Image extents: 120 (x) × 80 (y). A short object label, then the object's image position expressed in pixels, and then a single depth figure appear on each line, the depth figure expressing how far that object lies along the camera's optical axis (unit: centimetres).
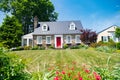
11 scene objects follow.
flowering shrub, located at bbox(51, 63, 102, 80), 145
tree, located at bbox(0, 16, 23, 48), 1239
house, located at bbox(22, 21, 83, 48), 1368
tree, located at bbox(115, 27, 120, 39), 1408
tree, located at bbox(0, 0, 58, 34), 1725
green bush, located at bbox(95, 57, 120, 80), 158
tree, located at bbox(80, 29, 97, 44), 1209
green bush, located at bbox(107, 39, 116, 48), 1130
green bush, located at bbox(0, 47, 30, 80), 134
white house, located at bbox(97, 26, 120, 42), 1503
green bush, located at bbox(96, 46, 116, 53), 889
